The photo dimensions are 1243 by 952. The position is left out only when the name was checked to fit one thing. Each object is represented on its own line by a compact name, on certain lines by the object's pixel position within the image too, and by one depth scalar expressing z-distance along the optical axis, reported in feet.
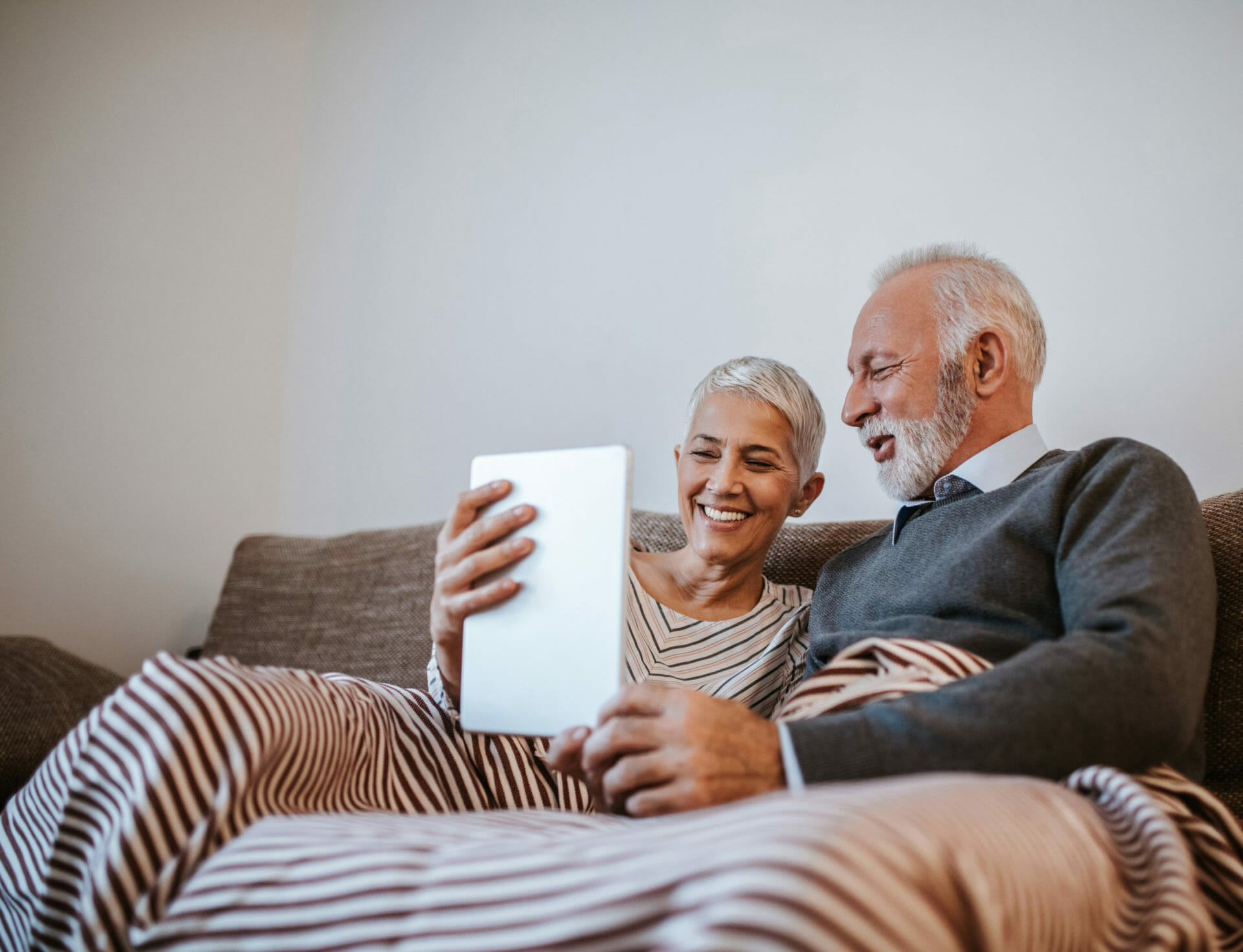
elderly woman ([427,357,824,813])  4.24
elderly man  2.43
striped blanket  1.49
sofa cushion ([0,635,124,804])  4.48
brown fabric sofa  4.96
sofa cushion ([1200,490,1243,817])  3.41
